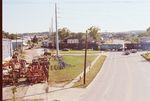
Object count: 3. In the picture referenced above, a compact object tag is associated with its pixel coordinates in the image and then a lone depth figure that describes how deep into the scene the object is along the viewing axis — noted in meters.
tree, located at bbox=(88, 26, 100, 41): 145.38
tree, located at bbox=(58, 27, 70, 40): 130.90
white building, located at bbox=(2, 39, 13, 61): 55.38
